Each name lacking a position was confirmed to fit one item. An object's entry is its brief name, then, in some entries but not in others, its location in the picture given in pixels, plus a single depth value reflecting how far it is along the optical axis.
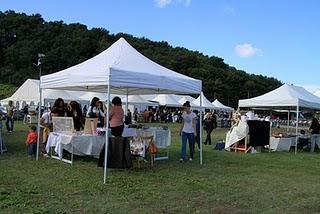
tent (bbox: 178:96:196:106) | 47.16
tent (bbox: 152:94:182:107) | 45.59
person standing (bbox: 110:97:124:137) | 9.53
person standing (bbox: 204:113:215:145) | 17.99
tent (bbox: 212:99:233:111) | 43.92
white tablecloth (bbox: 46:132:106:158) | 10.13
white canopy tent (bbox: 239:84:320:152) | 16.58
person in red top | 11.13
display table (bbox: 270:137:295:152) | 16.12
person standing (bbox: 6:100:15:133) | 19.36
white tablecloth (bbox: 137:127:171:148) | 11.13
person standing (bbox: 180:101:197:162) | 11.18
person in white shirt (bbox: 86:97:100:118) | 11.56
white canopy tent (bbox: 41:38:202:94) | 8.88
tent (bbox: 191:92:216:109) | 38.67
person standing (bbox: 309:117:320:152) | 16.50
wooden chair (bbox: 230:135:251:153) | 15.11
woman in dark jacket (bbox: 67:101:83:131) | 11.56
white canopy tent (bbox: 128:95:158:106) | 40.02
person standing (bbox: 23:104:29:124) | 33.04
